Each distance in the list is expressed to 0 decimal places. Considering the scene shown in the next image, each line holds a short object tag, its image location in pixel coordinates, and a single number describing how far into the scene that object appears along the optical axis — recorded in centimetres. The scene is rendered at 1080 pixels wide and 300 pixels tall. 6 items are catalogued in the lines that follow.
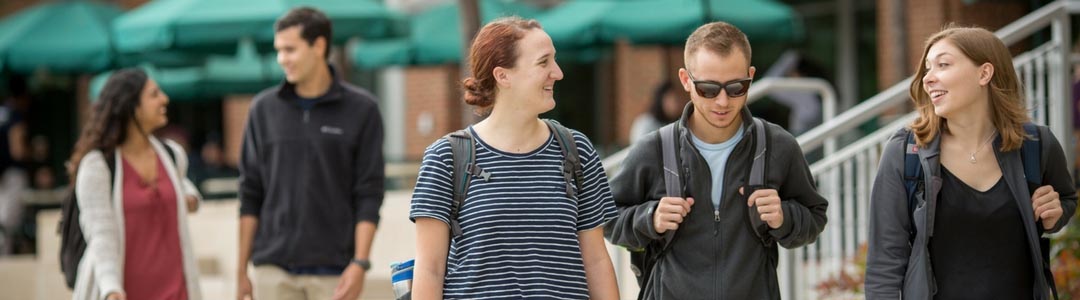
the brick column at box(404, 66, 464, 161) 2138
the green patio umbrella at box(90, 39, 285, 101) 2145
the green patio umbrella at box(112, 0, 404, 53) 1429
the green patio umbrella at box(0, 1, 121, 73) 1862
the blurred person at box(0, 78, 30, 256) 1914
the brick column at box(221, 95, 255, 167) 2569
